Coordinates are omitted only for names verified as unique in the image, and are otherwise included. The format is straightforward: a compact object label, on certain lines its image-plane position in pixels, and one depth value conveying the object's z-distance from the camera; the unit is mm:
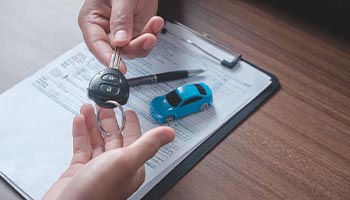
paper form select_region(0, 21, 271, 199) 715
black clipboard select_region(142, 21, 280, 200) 702
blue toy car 771
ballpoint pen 837
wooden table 721
